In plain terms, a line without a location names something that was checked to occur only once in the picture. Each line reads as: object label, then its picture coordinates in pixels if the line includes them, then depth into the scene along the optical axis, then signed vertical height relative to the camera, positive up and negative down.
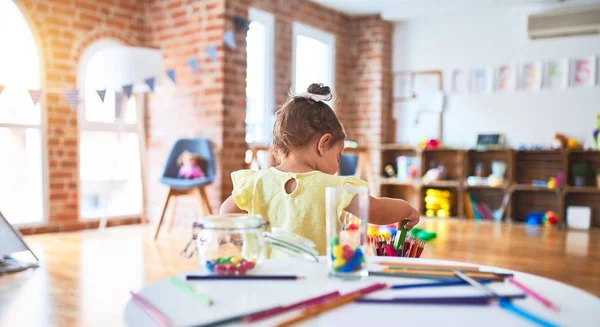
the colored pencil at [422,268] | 0.85 -0.21
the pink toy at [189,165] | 4.09 -0.21
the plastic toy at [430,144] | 5.56 -0.04
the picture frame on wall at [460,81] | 5.66 +0.65
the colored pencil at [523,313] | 0.59 -0.21
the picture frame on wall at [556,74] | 5.17 +0.67
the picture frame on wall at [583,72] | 5.07 +0.68
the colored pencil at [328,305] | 0.60 -0.21
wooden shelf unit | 5.14 -0.44
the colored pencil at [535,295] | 0.67 -0.21
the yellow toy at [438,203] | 5.52 -0.68
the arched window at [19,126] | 3.90 +0.09
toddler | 1.12 -0.09
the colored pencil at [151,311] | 0.61 -0.22
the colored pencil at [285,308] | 0.61 -0.21
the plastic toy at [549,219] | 5.04 -0.76
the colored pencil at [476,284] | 0.72 -0.21
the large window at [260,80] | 4.94 +0.58
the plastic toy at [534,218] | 5.06 -0.77
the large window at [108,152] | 4.41 -0.12
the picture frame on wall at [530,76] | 5.29 +0.67
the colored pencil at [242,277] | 0.80 -0.21
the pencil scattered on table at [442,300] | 0.68 -0.21
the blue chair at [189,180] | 3.86 -0.30
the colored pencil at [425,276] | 0.80 -0.21
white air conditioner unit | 4.94 +1.15
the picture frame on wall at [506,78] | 5.41 +0.66
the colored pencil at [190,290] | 0.68 -0.21
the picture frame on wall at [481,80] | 5.54 +0.65
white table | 0.62 -0.22
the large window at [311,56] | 5.47 +0.92
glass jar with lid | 0.84 -0.17
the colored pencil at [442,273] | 0.82 -0.21
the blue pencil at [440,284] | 0.75 -0.21
